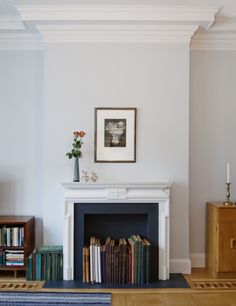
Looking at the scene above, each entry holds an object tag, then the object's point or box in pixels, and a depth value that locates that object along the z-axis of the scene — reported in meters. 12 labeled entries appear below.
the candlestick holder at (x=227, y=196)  3.79
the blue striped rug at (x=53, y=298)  3.07
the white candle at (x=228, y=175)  3.85
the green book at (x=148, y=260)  3.56
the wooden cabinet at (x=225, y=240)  3.69
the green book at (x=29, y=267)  3.63
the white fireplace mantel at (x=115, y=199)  3.66
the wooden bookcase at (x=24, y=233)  3.73
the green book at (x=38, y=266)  3.64
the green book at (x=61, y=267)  3.67
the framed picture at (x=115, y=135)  3.93
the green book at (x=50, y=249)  3.67
